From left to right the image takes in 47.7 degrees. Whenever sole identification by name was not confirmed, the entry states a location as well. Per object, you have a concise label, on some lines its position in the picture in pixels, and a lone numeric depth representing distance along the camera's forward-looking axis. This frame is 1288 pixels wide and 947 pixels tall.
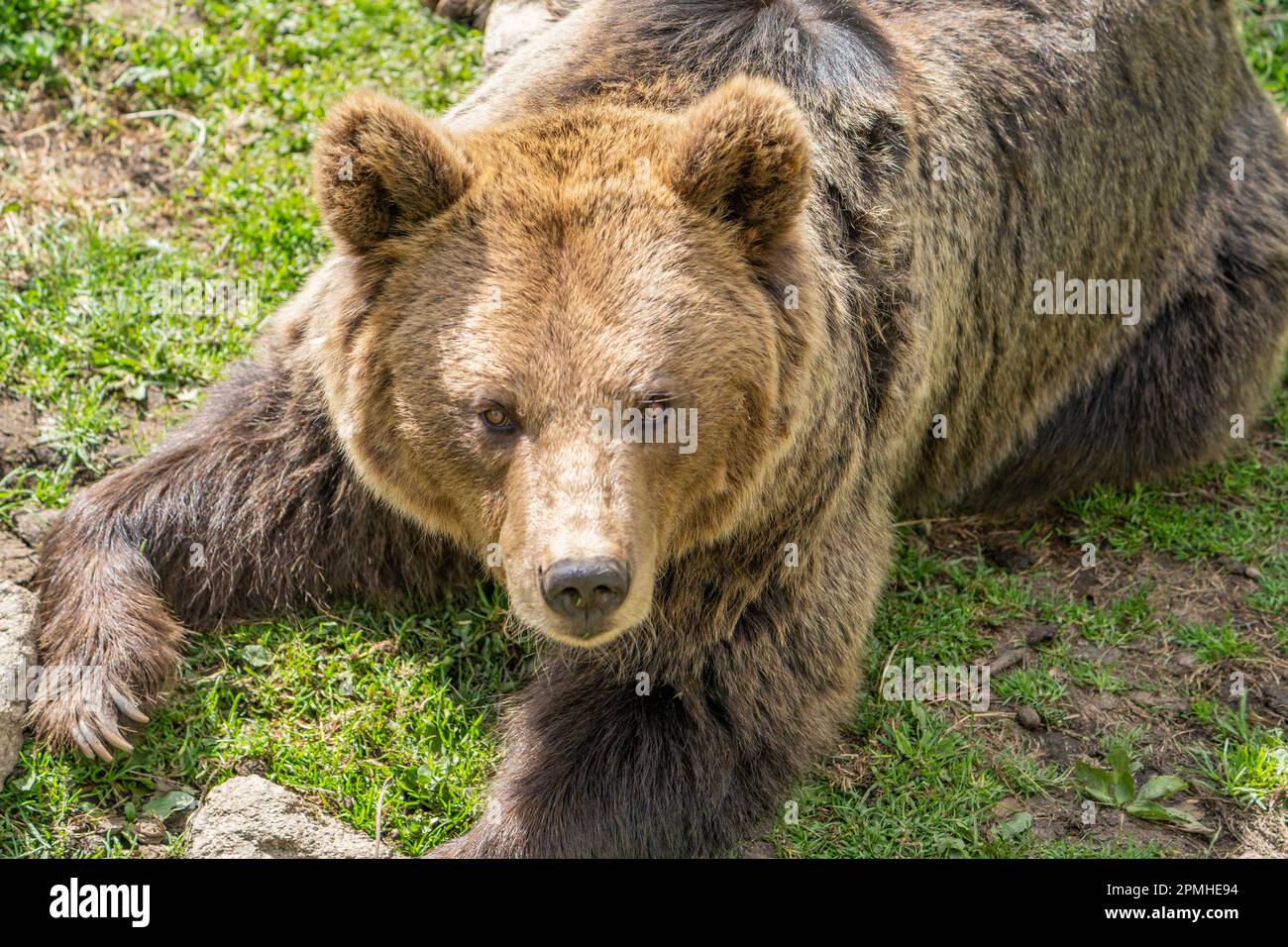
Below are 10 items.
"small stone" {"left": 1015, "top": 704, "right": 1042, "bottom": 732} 5.55
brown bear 4.26
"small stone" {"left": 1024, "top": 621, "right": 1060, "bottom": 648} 5.93
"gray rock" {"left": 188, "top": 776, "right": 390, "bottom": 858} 4.77
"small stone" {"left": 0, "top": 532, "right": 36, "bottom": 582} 5.58
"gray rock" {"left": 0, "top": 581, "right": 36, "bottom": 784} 4.94
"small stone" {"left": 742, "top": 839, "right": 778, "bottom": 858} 4.97
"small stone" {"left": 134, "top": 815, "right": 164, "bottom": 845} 4.86
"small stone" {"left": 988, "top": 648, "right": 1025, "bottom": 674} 5.78
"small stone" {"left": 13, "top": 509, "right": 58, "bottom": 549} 5.71
